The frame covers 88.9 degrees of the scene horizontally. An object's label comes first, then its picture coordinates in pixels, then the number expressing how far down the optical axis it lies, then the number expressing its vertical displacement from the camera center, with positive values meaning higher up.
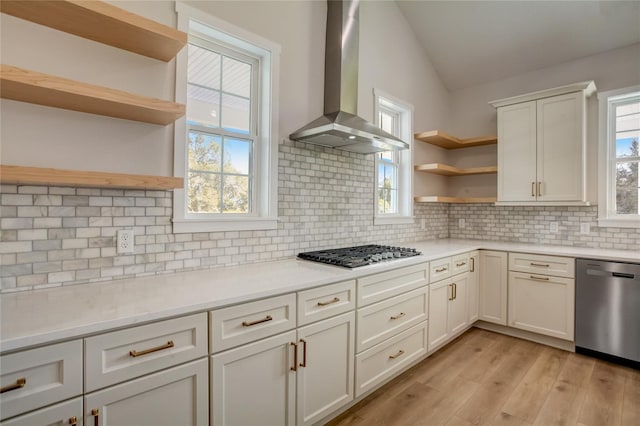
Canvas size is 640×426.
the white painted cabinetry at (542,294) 3.01 -0.77
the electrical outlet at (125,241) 1.72 -0.17
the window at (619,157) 3.21 +0.58
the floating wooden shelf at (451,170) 3.76 +0.52
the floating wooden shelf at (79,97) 1.26 +0.49
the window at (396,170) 3.60 +0.49
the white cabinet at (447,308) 2.79 -0.87
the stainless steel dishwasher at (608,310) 2.68 -0.81
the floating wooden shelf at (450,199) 3.77 +0.16
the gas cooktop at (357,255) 2.19 -0.32
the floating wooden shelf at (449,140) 3.78 +0.89
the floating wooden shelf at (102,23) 1.38 +0.85
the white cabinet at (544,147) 3.21 +0.71
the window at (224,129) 2.00 +0.57
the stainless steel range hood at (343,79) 2.53 +1.11
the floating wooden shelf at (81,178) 1.25 +0.14
